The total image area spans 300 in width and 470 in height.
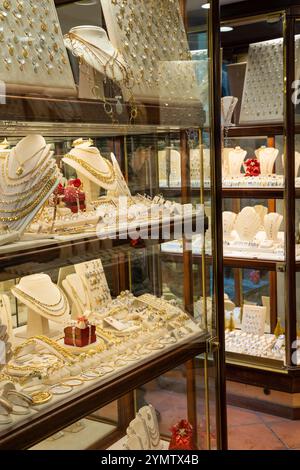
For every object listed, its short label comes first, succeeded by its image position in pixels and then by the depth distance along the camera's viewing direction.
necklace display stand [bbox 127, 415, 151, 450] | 2.01
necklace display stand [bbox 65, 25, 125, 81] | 1.57
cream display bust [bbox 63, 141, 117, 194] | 1.78
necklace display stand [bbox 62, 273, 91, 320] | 1.82
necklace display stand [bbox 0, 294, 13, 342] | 1.62
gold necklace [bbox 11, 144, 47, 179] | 1.44
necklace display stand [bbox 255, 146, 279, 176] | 3.39
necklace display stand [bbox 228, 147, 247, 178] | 3.49
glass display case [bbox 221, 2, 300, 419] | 3.17
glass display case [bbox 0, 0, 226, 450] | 1.41
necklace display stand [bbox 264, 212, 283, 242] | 3.39
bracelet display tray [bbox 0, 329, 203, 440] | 1.40
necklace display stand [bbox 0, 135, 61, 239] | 1.43
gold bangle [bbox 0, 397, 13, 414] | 1.40
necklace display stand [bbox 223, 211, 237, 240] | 3.55
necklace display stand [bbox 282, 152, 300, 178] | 3.34
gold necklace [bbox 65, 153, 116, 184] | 1.78
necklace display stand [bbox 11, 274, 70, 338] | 1.66
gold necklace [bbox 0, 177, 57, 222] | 1.43
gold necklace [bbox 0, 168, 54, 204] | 1.43
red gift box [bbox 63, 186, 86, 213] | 1.72
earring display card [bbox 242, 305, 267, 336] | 3.51
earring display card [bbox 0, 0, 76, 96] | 1.30
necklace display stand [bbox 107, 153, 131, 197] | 1.90
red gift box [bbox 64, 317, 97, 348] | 1.74
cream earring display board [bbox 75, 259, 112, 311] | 1.81
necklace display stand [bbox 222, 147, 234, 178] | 3.50
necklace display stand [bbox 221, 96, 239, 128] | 3.42
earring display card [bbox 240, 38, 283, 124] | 3.28
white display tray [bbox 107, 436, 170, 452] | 1.91
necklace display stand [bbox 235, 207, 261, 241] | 3.49
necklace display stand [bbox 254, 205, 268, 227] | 3.50
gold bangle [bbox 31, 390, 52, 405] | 1.46
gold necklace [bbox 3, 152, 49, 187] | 1.43
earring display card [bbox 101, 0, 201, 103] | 1.69
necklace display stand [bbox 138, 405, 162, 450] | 2.05
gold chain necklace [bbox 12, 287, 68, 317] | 1.65
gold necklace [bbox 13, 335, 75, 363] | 1.66
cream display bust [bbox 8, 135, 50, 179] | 1.45
